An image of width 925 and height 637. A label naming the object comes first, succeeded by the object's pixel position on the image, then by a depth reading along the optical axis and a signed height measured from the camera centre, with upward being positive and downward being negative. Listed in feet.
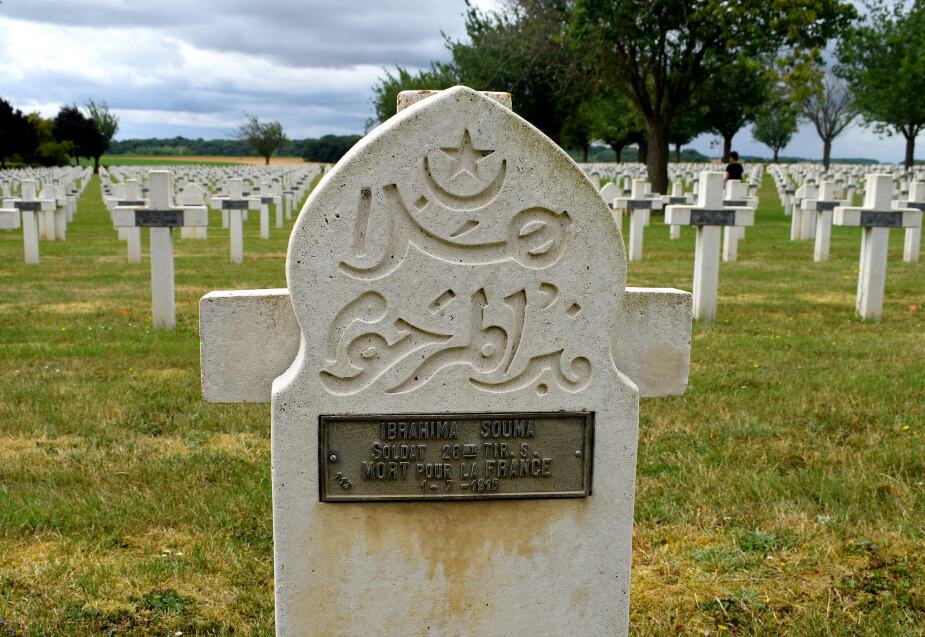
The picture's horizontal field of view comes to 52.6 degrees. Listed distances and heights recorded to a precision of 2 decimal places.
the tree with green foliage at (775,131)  242.15 +15.97
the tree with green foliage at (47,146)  213.05 +6.04
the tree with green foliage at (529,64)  87.45 +12.78
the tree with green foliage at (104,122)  273.33 +15.10
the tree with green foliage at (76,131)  235.20 +10.25
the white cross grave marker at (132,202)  52.42 -1.56
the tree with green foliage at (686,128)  162.81 +11.24
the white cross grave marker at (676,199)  66.80 -0.83
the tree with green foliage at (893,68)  149.82 +20.77
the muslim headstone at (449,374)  8.12 -1.76
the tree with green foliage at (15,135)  179.83 +7.17
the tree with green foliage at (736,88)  80.77 +11.26
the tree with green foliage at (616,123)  141.90 +11.18
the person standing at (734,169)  76.82 +1.61
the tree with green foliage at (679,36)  73.92 +12.48
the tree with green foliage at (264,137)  289.33 +12.44
